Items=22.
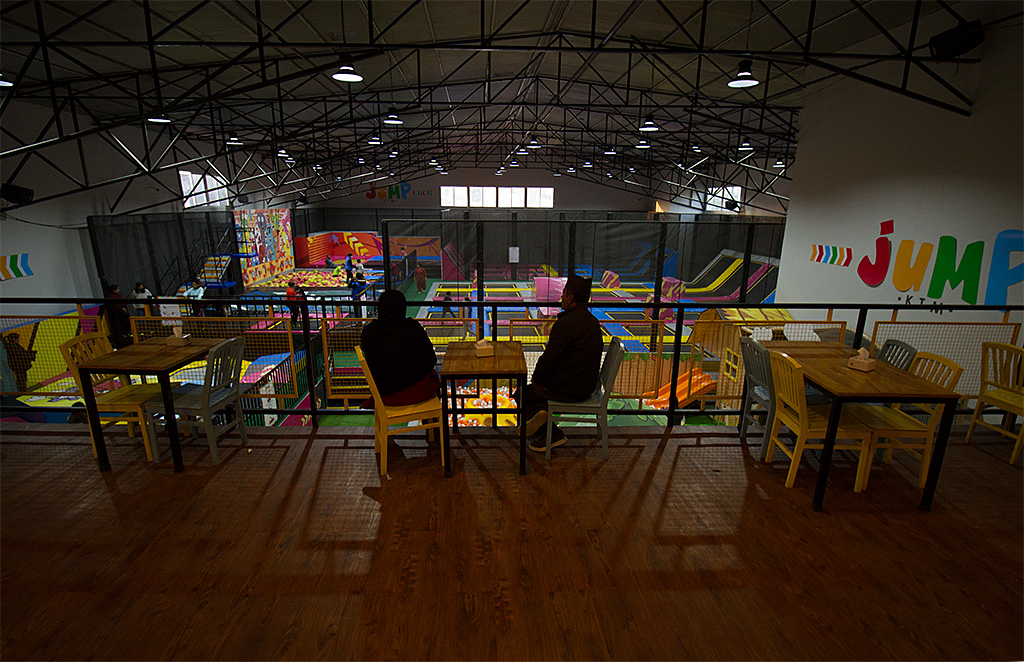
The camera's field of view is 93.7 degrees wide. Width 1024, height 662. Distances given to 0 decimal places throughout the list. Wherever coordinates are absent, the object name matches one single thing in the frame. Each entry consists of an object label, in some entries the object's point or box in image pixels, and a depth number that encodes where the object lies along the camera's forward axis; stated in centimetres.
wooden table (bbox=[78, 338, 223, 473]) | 275
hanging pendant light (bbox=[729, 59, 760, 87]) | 560
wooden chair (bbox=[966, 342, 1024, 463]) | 318
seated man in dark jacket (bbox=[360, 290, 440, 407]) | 282
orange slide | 735
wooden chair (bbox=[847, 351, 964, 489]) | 268
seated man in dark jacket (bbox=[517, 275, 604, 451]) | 288
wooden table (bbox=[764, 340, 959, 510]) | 246
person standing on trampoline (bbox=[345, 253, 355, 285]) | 1506
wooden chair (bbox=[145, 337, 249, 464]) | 292
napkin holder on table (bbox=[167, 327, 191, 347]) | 317
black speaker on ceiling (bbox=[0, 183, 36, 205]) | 740
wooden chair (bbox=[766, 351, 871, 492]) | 266
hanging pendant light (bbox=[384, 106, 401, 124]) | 962
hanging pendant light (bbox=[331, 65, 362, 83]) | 562
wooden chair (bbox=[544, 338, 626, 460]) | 296
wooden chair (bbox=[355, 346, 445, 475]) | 280
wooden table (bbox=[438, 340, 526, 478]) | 276
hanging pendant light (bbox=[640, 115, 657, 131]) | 862
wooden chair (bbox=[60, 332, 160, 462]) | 295
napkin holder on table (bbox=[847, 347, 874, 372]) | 275
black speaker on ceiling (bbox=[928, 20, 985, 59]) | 495
